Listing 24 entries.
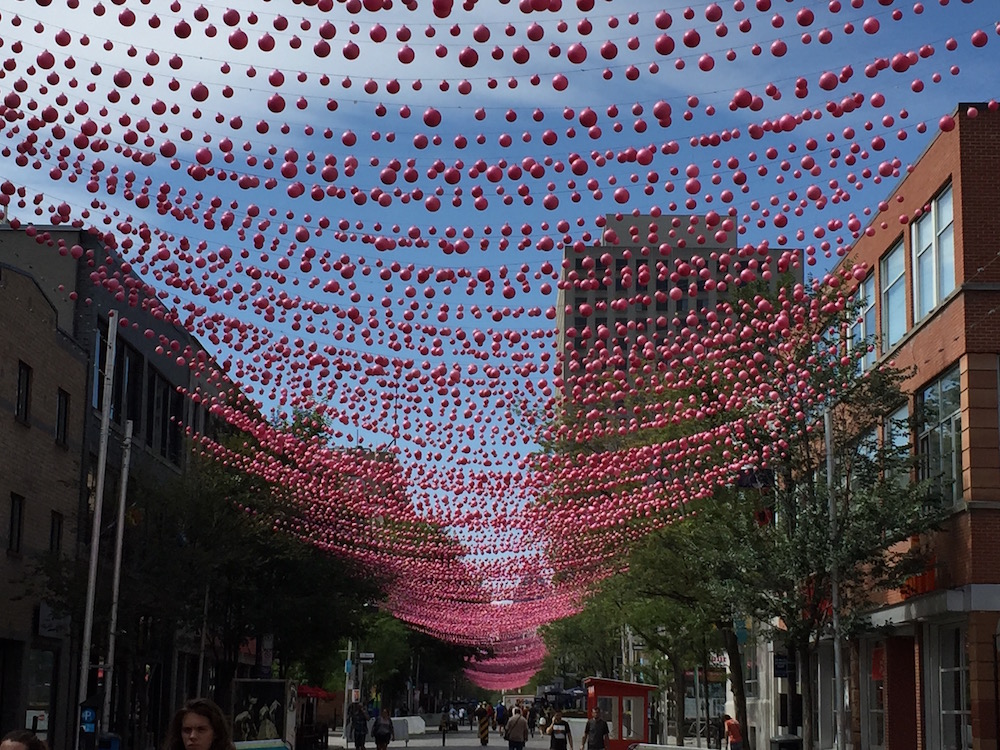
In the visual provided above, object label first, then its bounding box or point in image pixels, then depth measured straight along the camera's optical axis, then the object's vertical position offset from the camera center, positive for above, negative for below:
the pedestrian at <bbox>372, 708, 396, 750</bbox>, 47.56 -1.05
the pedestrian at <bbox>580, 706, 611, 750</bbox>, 37.16 -0.73
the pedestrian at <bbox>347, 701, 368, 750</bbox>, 53.75 -0.92
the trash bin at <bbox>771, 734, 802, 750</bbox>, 32.72 -0.76
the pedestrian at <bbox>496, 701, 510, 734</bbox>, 91.74 -0.89
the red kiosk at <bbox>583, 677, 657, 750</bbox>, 43.34 -0.10
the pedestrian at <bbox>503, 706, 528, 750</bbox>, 45.31 -0.89
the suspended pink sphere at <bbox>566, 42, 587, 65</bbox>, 12.71 +5.03
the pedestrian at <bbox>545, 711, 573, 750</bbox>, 44.62 -0.88
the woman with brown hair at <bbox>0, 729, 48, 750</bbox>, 7.81 -0.24
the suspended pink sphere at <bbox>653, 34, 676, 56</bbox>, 12.61 +5.06
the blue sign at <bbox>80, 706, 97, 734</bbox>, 28.89 -0.49
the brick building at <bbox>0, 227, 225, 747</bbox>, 34.12 +5.96
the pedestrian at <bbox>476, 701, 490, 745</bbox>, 68.35 -1.11
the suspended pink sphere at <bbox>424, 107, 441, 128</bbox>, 14.40 +5.10
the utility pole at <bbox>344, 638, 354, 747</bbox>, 61.21 +0.61
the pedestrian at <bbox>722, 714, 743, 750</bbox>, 39.50 -0.72
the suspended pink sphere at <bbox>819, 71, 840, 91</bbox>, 13.92 +5.30
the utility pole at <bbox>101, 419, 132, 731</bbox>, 32.72 +2.27
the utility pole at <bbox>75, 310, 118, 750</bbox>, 30.05 +3.42
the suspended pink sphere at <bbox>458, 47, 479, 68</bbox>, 12.65 +4.97
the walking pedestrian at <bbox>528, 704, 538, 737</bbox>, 93.58 -1.06
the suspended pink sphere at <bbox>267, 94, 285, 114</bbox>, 14.11 +5.10
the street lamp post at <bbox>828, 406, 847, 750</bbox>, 30.55 +2.06
